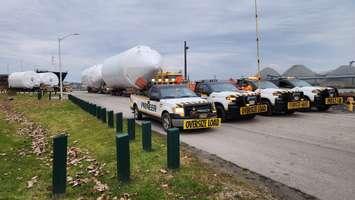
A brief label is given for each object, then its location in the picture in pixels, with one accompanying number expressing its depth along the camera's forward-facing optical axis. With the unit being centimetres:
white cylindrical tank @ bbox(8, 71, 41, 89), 6025
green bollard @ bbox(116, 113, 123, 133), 1290
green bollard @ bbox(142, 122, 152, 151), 1008
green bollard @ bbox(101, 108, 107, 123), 1635
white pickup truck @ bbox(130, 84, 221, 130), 1366
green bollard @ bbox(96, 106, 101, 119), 1752
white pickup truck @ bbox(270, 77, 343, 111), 1956
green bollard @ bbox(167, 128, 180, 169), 813
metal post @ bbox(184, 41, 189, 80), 4534
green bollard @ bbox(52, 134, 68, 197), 700
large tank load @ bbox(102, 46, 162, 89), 3216
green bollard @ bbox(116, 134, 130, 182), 738
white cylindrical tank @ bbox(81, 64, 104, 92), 5168
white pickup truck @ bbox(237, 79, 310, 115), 1794
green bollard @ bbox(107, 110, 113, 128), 1466
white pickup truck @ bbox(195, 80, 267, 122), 1614
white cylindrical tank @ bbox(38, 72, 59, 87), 5966
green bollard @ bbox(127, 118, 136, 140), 1148
